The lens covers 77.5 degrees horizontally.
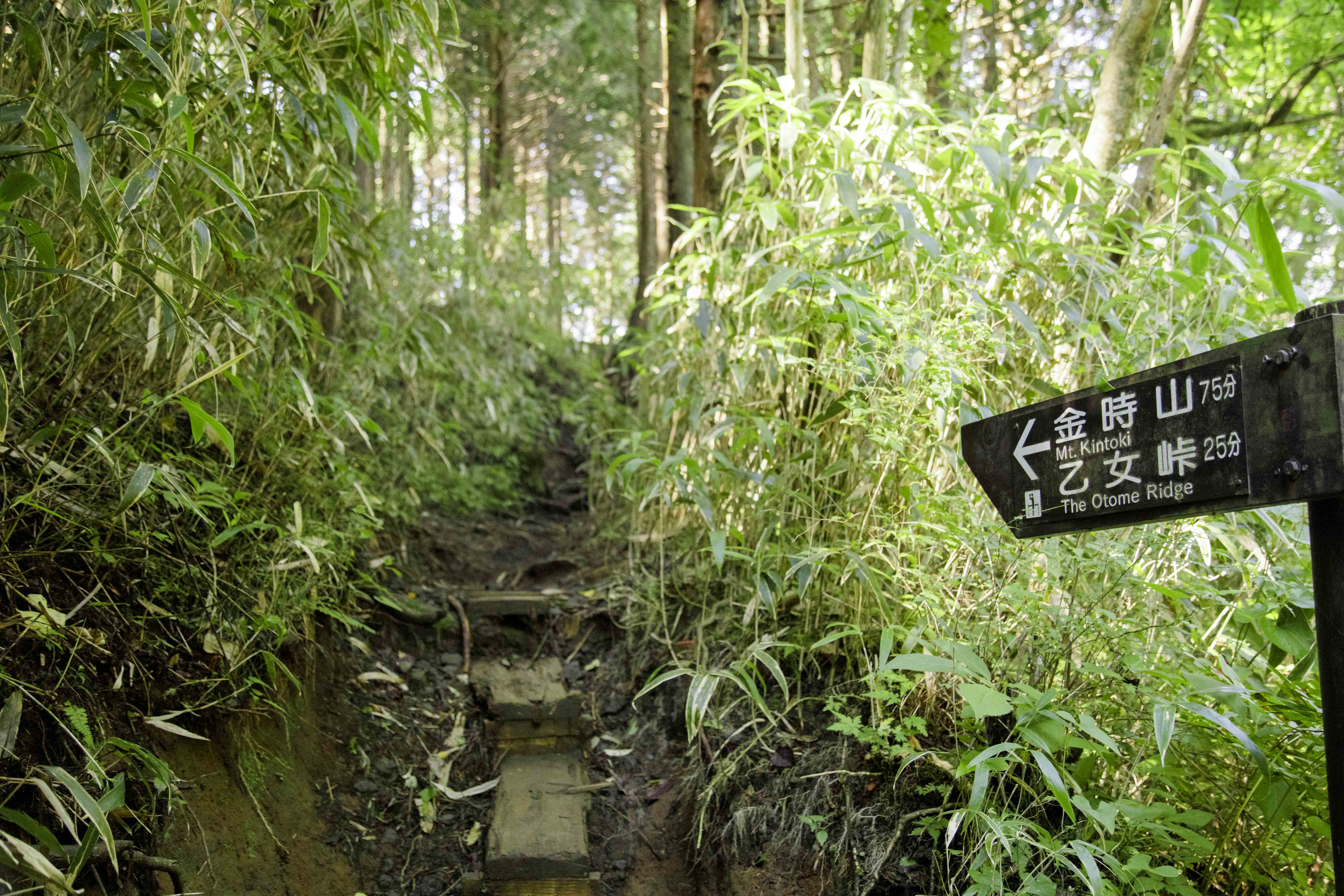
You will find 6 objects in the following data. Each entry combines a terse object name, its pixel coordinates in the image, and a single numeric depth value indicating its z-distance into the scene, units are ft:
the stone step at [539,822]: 7.38
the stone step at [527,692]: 9.18
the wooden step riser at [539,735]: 9.13
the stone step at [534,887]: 7.38
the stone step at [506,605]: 10.93
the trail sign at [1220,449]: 3.58
